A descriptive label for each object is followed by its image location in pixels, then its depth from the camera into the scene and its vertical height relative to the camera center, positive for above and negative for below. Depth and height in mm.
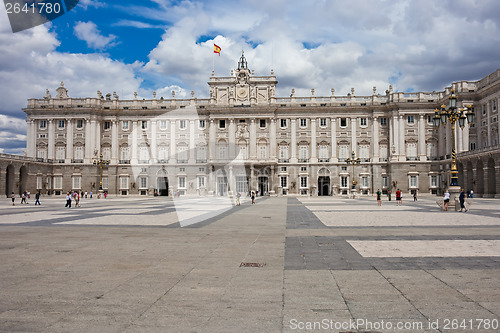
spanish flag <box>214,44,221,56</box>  66250 +23667
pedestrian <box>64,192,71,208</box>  32906 -1113
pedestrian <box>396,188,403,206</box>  36181 -1209
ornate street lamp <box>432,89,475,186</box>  26378 +4789
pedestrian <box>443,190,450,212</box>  26703 -1273
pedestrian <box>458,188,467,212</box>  25898 -1170
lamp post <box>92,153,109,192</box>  65231 +4026
